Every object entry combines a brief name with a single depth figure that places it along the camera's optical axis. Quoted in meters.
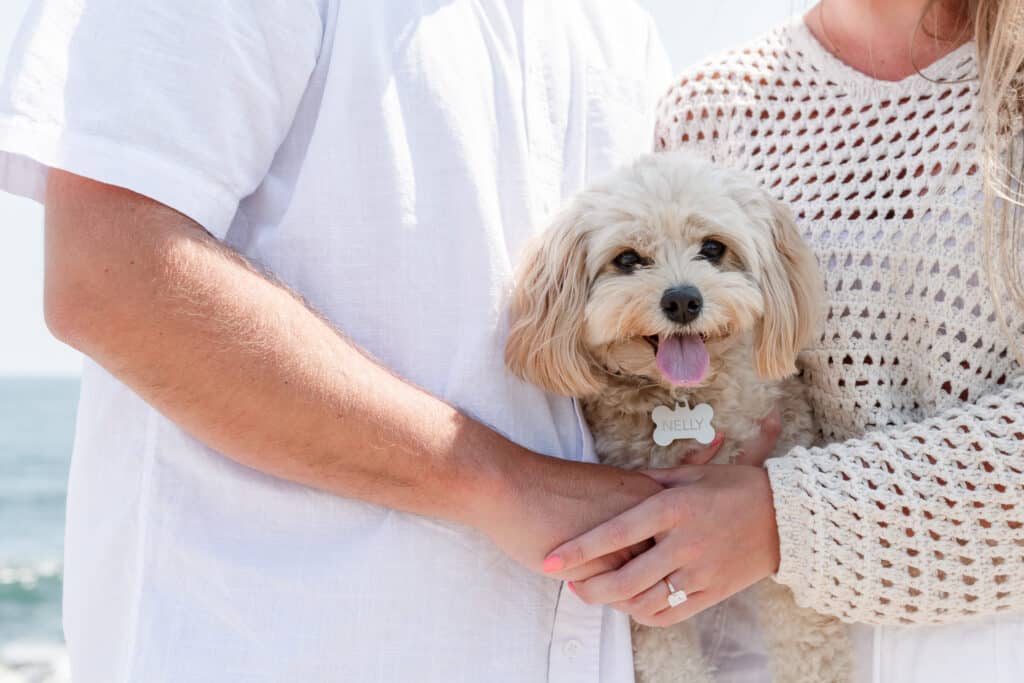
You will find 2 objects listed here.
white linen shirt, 1.02
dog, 1.20
